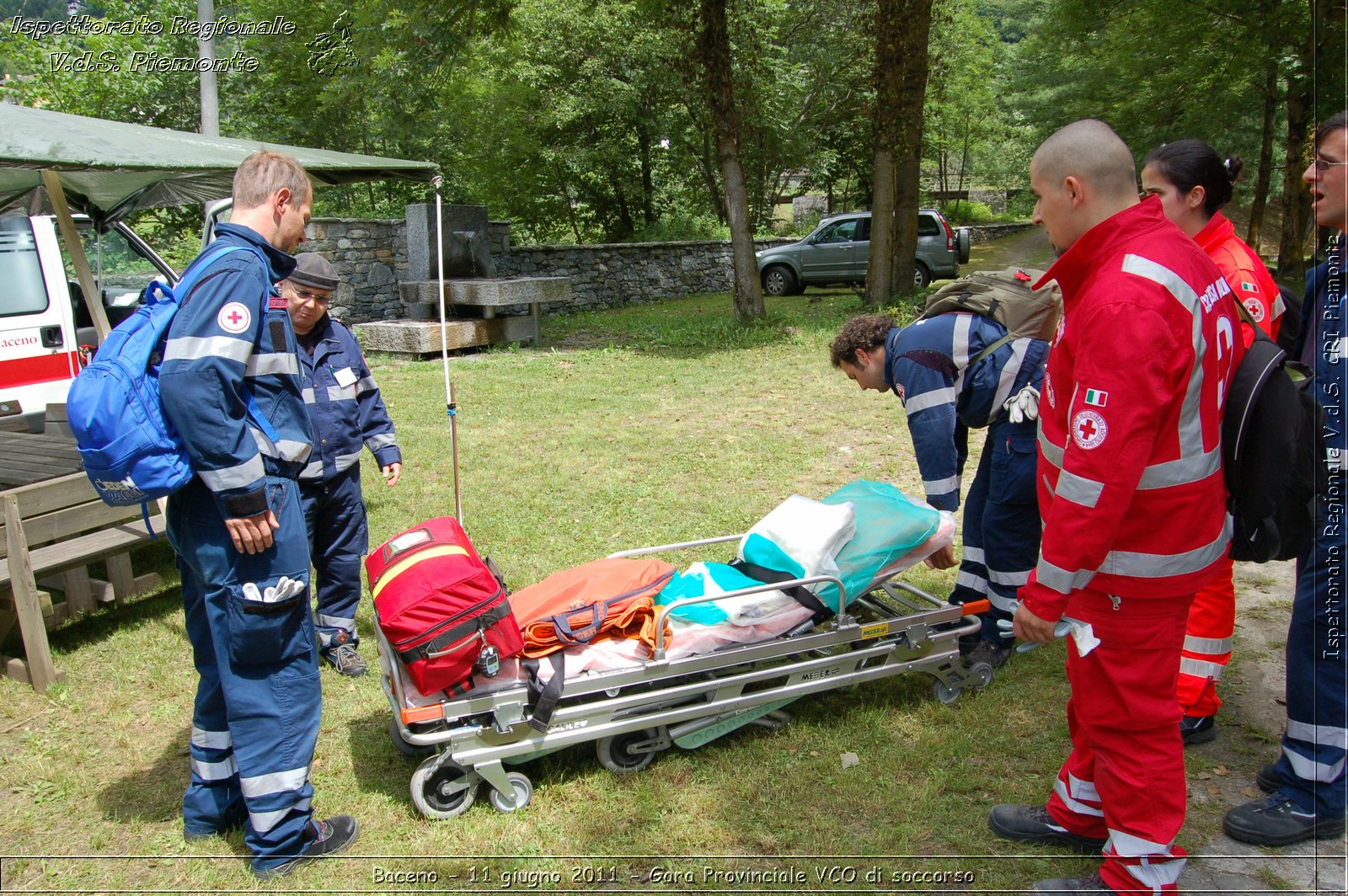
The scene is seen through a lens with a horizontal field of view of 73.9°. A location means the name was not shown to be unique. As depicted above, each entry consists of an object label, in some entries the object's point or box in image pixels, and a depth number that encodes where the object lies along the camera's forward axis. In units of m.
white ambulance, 6.97
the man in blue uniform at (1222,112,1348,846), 2.79
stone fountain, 13.03
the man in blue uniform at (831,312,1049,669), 3.71
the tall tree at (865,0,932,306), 13.20
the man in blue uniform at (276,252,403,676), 4.16
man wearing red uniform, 2.30
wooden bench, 4.16
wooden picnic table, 5.05
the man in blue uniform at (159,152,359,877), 2.62
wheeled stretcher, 3.17
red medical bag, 3.03
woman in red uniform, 3.38
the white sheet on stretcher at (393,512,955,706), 3.23
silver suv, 19.06
